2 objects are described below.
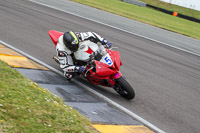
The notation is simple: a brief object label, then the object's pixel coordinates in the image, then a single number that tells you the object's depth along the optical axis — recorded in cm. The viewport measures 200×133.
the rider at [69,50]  1362
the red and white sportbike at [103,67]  1287
